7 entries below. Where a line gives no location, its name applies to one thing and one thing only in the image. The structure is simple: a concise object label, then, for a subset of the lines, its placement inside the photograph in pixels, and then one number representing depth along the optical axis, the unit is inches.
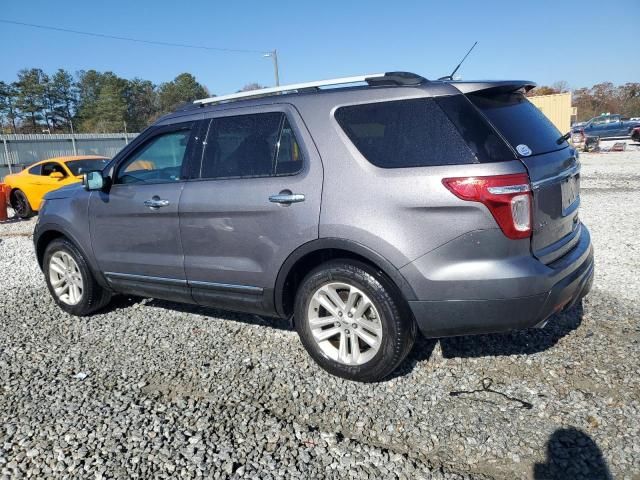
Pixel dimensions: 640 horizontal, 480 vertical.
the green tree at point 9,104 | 2830.2
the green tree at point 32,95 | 2920.8
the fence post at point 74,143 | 978.7
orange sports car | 435.2
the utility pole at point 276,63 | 1309.1
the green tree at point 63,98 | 3132.4
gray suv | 107.3
